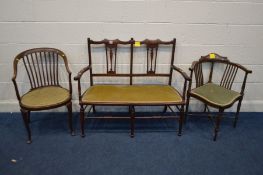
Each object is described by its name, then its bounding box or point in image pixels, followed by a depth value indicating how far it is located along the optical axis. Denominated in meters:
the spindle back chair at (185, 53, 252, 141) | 2.22
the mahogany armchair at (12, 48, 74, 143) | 2.12
